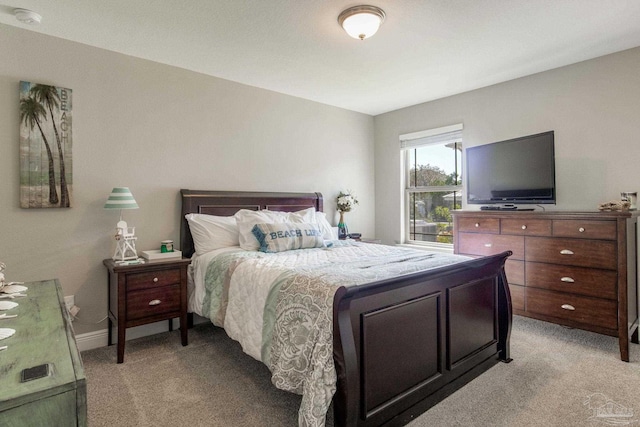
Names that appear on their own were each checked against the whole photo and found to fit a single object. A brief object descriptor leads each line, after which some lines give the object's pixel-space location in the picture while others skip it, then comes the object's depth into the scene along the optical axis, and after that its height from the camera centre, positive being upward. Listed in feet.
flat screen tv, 10.25 +1.38
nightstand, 8.37 -1.98
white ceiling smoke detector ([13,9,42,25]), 7.52 +4.48
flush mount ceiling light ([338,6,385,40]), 7.39 +4.30
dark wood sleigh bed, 5.01 -2.20
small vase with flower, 14.56 +0.36
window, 14.08 +1.37
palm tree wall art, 8.34 +1.78
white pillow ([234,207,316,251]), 9.98 -0.11
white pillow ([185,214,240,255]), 10.26 -0.50
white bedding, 5.13 -1.63
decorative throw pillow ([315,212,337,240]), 12.34 -0.42
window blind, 13.62 +3.27
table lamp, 8.76 -0.33
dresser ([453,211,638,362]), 8.30 -1.39
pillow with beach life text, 9.70 -0.60
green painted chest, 2.66 -1.35
